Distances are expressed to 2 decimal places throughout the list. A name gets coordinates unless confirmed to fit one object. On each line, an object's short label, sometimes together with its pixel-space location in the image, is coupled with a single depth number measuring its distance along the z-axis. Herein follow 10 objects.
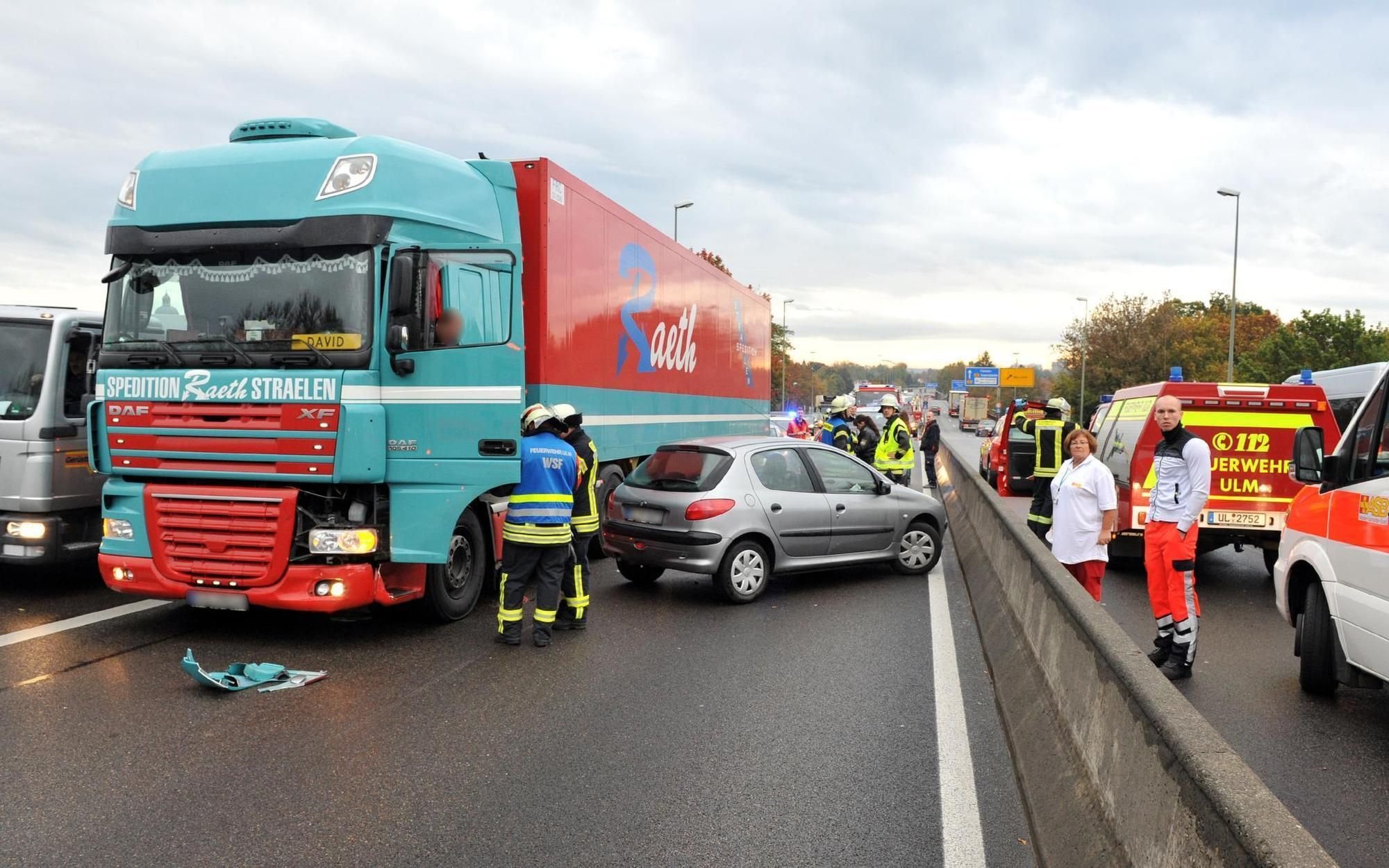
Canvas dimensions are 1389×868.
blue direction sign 96.44
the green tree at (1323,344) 54.12
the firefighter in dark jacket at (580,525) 7.82
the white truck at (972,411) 87.69
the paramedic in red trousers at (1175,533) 6.50
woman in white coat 7.10
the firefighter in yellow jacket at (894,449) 14.30
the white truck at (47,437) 8.34
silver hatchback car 8.90
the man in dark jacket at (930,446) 22.32
